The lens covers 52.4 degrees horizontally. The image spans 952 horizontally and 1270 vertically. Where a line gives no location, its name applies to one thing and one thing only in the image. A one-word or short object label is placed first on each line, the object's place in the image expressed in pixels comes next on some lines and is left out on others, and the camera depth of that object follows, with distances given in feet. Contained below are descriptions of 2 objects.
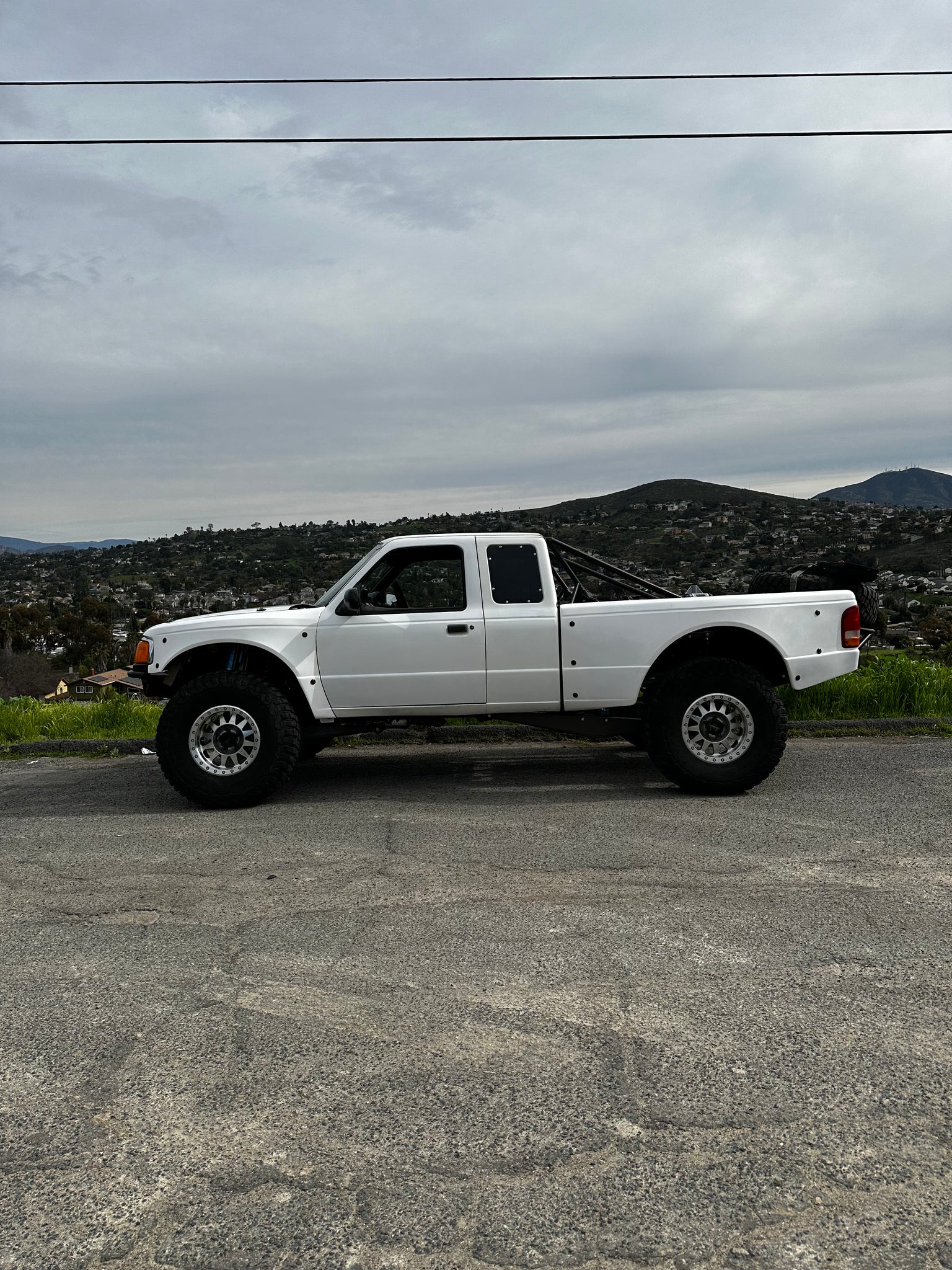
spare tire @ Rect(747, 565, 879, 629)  25.70
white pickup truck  23.17
